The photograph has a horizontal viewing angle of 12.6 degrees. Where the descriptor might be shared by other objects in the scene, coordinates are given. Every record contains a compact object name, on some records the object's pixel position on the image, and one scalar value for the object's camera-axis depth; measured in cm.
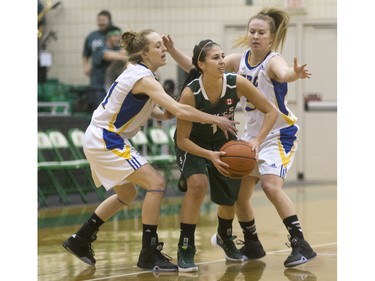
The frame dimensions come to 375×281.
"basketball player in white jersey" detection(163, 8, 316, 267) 1219
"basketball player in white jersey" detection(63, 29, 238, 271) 1194
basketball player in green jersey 1191
